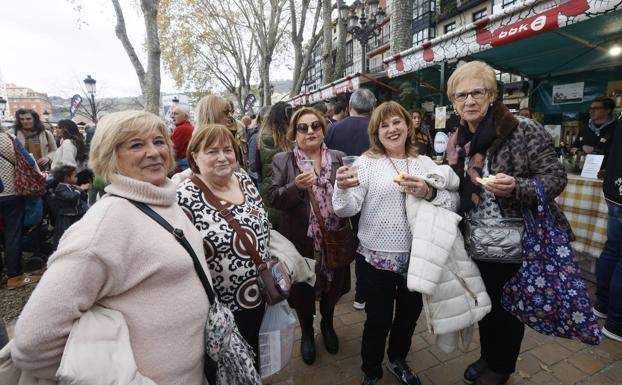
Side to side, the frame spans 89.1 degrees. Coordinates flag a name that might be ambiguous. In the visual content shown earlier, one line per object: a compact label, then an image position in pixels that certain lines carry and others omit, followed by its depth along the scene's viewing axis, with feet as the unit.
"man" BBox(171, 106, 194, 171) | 13.47
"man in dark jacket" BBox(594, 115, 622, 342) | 8.84
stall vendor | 14.61
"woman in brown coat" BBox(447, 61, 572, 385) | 5.94
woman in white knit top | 6.72
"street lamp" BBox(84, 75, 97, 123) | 51.77
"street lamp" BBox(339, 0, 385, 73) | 33.06
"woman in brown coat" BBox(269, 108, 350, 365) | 8.09
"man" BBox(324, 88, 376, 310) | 12.24
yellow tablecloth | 11.62
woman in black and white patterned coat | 5.59
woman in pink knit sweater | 3.29
